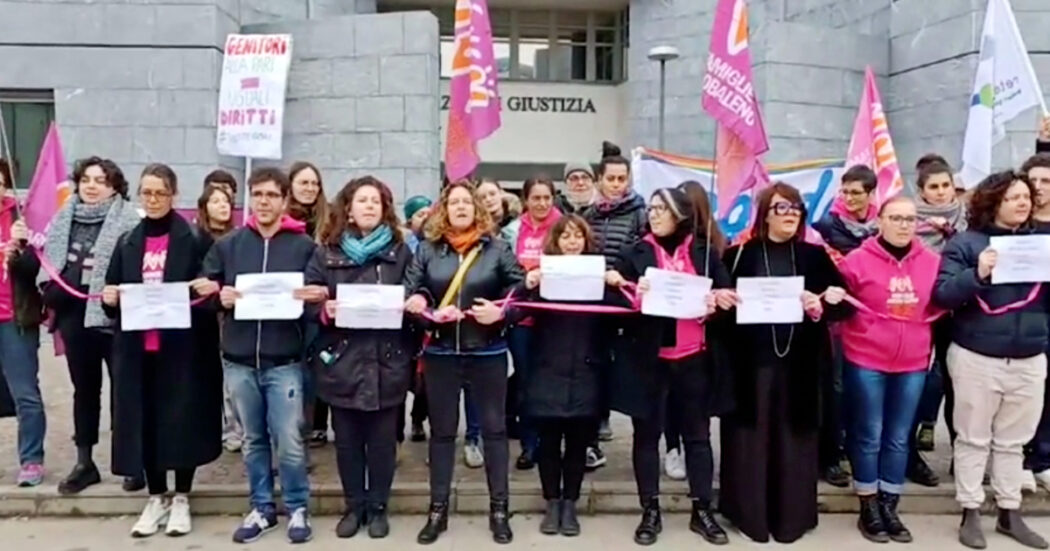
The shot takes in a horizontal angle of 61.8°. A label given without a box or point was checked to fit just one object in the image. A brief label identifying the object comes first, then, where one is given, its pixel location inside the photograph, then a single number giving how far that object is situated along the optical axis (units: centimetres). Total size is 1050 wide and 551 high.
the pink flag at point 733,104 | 519
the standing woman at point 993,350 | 470
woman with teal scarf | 474
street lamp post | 1614
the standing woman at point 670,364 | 477
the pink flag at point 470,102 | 673
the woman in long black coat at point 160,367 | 486
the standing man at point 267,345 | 473
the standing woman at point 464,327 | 479
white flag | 700
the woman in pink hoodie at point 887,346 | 477
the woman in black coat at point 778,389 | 480
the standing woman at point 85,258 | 516
